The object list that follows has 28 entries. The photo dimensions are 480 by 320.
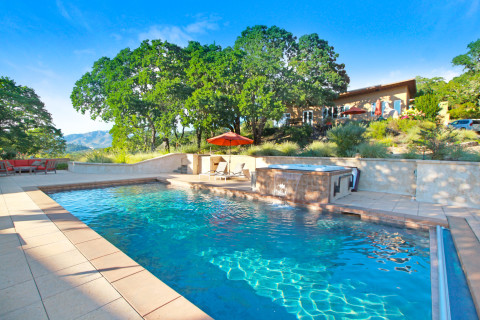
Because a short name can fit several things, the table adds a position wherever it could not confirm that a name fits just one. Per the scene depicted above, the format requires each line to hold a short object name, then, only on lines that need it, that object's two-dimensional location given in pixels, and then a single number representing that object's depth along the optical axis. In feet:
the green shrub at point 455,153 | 21.20
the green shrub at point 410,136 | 31.30
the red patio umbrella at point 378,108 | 61.72
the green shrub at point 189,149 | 45.08
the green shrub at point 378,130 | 41.42
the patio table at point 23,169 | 36.35
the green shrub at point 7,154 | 44.35
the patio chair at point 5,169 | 34.36
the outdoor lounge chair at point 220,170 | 32.96
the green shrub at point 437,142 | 22.24
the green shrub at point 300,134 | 59.36
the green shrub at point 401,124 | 43.31
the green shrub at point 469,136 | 36.27
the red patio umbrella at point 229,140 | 32.90
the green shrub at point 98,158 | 42.16
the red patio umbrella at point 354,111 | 59.06
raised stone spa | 19.11
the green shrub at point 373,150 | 25.00
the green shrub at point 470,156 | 20.06
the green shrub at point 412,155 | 23.29
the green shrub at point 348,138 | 28.68
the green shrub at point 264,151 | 34.24
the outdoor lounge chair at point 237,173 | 31.71
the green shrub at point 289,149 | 33.21
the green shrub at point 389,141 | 34.85
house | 63.46
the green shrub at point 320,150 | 29.01
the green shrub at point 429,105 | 48.07
